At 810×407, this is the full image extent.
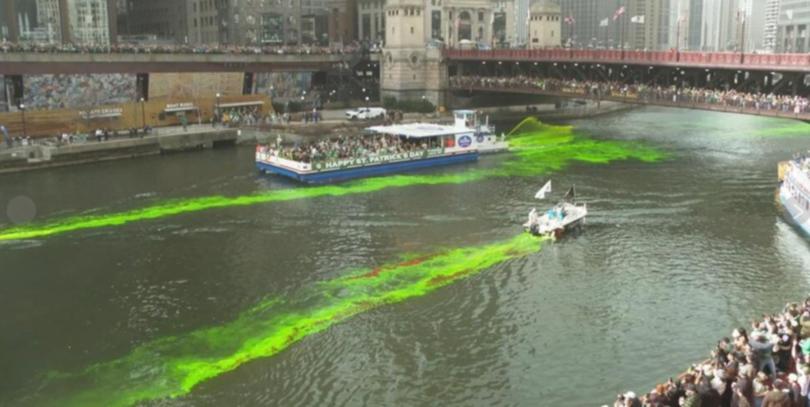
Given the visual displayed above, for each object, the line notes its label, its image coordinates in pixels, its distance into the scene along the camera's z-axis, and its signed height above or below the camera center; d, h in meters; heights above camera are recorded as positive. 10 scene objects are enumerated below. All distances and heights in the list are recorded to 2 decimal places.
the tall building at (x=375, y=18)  195.00 +12.09
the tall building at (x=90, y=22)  141.00 +8.57
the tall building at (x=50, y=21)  134.38 +8.29
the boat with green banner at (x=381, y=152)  68.00 -7.32
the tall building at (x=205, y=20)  145.00 +9.10
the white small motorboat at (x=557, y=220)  48.06 -9.03
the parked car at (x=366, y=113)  103.81 -5.60
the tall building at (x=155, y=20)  160.25 +10.48
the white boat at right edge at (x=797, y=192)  48.22 -7.73
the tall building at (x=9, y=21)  126.00 +7.77
